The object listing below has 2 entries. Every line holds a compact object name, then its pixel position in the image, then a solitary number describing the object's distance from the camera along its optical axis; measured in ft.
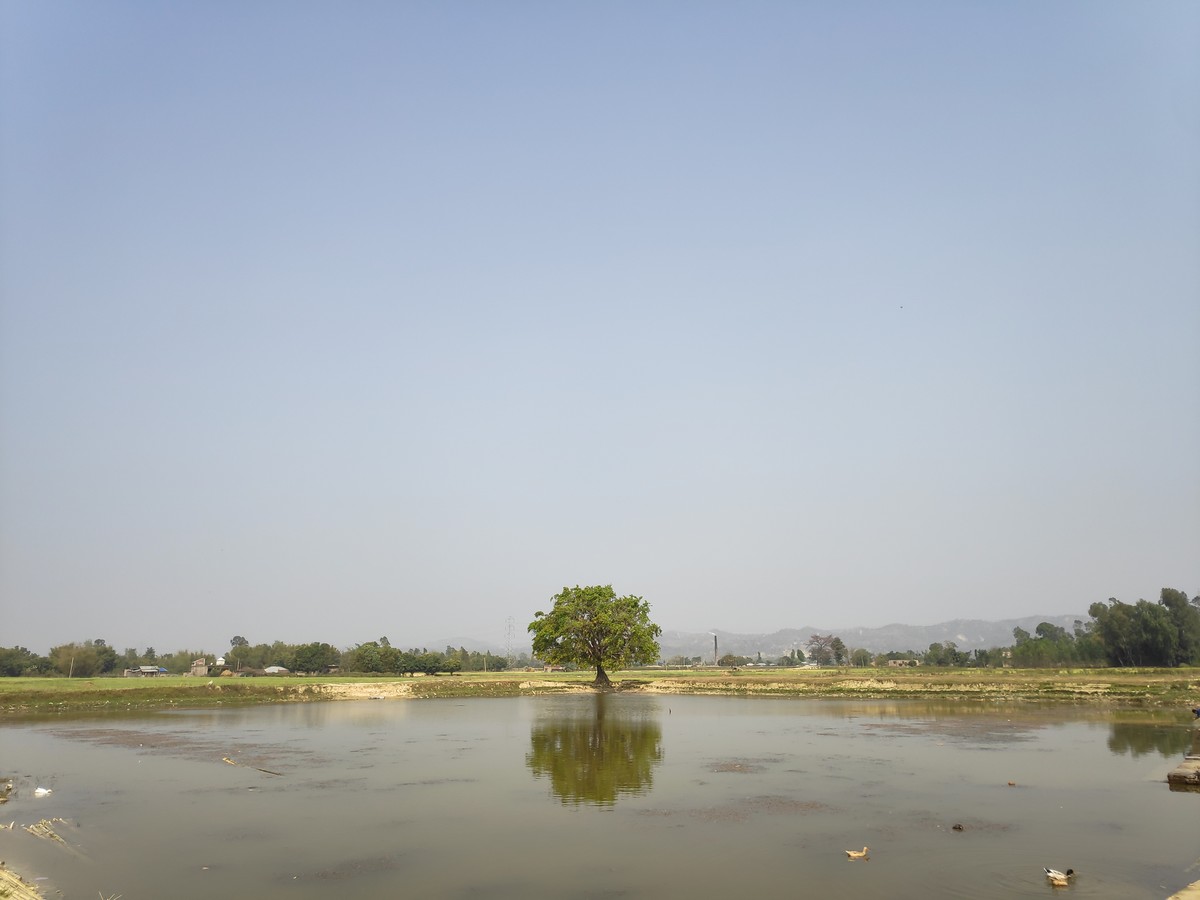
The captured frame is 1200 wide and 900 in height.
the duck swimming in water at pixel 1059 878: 50.55
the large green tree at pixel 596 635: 262.67
